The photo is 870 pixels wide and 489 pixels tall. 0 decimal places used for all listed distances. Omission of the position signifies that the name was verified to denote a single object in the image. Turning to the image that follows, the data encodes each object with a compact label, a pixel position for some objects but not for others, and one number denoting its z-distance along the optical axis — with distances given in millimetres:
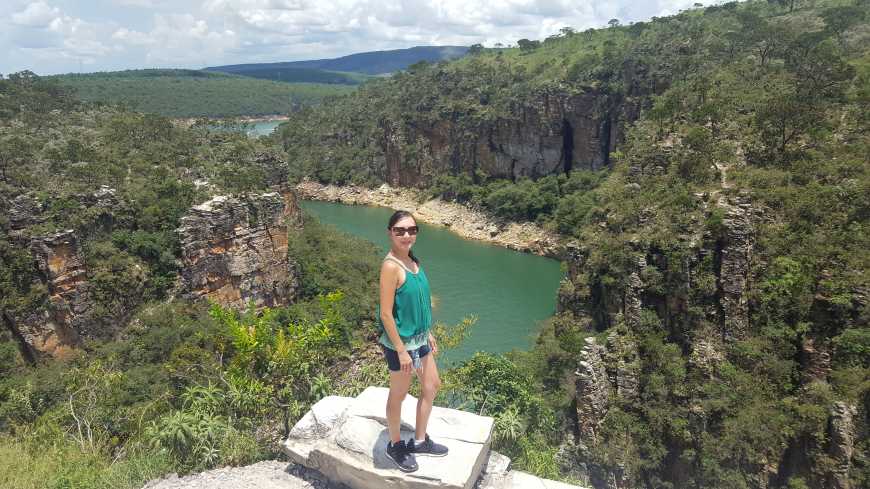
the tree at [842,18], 30127
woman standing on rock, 4828
